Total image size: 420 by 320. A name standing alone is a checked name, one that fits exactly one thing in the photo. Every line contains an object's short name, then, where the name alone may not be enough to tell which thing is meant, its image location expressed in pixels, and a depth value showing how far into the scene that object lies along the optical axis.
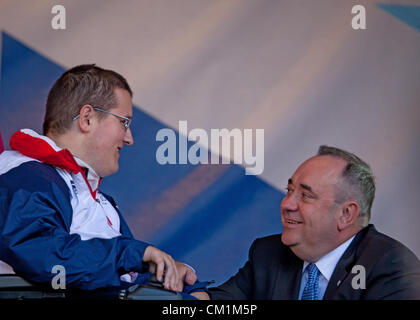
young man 5.21
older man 5.50
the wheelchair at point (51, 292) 5.21
